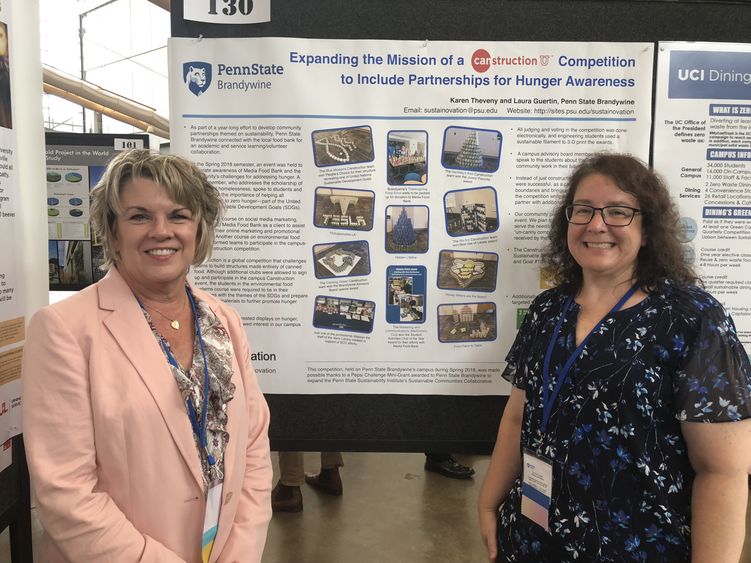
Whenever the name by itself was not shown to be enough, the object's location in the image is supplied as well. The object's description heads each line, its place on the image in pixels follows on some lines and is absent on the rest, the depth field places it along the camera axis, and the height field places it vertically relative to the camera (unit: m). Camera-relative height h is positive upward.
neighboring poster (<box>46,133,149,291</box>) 2.62 +0.14
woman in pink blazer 1.03 -0.38
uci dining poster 1.64 +0.26
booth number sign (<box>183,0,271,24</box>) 1.60 +0.70
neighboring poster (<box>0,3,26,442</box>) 1.36 -0.10
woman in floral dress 1.06 -0.38
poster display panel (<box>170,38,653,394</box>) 1.63 +0.16
